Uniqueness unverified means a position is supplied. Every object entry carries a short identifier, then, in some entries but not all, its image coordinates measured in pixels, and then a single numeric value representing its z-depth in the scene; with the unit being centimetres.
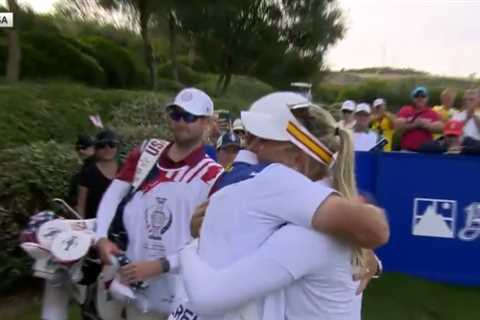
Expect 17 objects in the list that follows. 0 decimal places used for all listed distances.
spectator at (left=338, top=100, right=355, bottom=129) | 949
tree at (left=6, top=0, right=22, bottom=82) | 1448
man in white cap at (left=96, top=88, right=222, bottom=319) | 393
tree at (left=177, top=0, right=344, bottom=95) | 3062
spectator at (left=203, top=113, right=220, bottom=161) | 824
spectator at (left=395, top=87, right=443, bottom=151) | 986
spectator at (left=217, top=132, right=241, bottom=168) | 597
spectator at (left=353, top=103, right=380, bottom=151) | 930
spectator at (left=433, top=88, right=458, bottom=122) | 1089
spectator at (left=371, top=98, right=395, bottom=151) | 1205
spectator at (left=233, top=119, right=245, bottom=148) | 645
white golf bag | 436
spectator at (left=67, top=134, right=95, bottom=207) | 659
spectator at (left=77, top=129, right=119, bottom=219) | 619
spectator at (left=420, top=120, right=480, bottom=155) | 767
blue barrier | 746
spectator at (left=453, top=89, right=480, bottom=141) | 877
